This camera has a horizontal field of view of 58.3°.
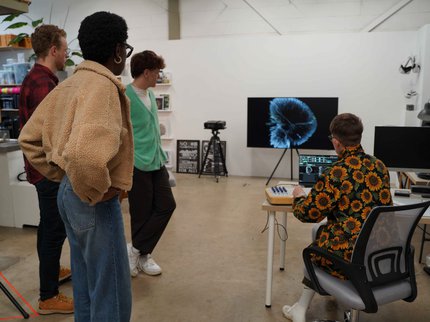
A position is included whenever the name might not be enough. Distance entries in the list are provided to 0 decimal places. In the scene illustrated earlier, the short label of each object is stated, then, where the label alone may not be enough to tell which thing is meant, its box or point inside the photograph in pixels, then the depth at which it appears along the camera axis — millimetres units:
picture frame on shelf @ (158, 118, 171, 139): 6457
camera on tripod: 5745
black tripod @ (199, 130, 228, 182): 5898
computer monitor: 2738
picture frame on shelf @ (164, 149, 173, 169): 6488
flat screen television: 5379
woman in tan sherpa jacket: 1228
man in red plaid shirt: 2125
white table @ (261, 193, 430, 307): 2129
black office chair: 1609
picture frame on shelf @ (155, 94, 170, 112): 6363
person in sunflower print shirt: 1714
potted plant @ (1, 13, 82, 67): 5770
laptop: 2443
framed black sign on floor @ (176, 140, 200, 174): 6349
